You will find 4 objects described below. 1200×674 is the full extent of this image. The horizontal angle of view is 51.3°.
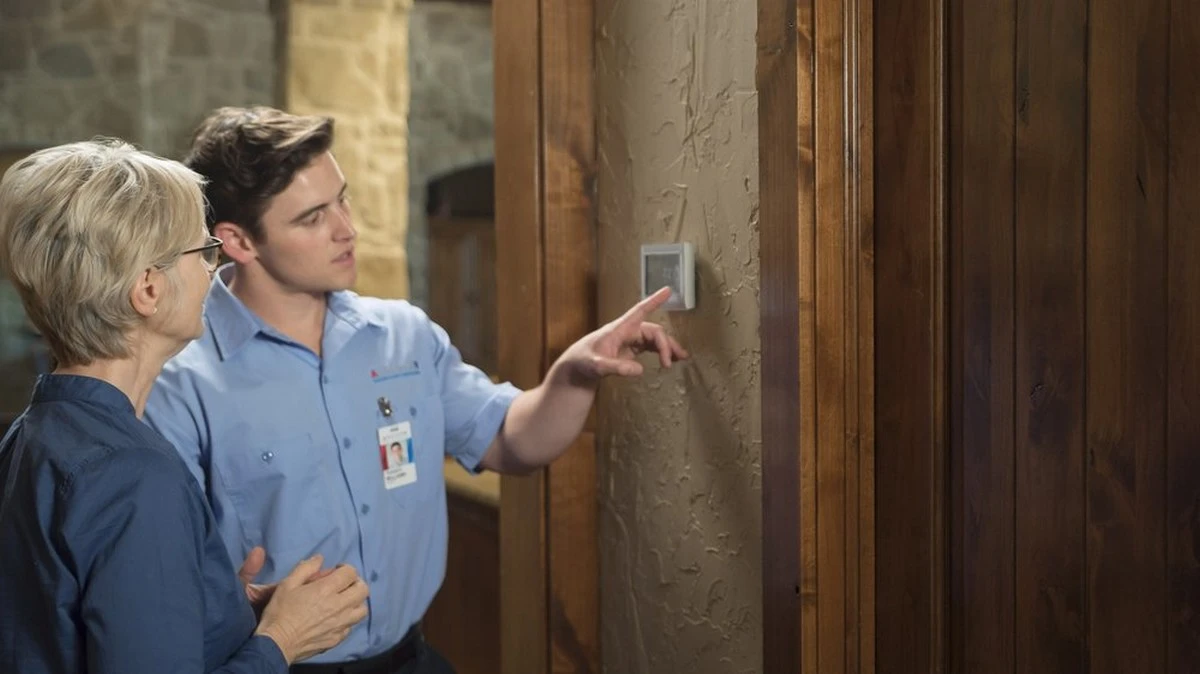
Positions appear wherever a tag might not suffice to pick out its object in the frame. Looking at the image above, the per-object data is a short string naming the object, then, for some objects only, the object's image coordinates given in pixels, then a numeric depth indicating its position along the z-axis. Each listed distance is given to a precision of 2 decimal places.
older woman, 1.27
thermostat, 1.96
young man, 2.00
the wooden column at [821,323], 1.66
